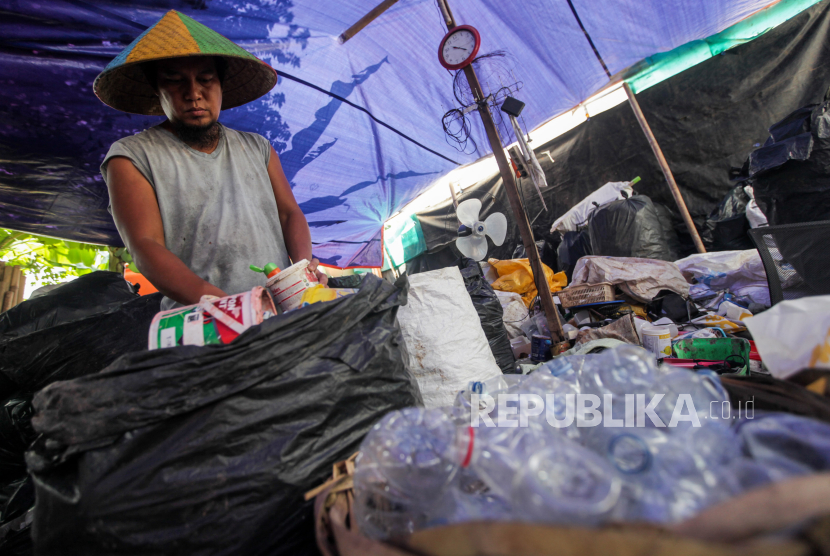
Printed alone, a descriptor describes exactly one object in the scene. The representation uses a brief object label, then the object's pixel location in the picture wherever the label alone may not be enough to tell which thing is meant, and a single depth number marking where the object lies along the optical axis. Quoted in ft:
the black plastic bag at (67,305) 6.17
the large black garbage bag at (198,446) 2.32
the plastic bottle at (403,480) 2.13
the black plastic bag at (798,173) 8.77
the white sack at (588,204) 16.31
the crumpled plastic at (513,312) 12.11
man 4.44
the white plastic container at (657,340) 7.48
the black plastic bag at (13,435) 5.57
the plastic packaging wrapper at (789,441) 1.54
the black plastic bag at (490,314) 8.55
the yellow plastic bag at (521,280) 14.53
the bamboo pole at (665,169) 15.71
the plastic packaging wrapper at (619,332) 8.34
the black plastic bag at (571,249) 16.58
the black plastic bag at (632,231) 13.83
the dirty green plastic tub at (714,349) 6.10
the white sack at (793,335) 2.29
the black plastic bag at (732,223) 13.82
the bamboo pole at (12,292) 12.11
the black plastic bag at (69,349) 5.68
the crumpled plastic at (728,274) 9.92
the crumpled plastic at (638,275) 10.88
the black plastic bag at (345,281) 4.85
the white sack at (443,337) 4.97
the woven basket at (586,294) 10.78
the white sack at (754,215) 12.57
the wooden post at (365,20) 10.18
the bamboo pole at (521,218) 9.52
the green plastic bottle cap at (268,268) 4.16
